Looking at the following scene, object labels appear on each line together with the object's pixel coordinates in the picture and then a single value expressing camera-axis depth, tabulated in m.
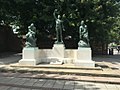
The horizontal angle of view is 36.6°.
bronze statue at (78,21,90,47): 10.87
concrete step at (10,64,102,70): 10.03
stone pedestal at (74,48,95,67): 10.76
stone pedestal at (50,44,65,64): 12.46
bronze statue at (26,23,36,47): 11.39
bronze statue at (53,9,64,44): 12.51
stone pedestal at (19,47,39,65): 11.23
